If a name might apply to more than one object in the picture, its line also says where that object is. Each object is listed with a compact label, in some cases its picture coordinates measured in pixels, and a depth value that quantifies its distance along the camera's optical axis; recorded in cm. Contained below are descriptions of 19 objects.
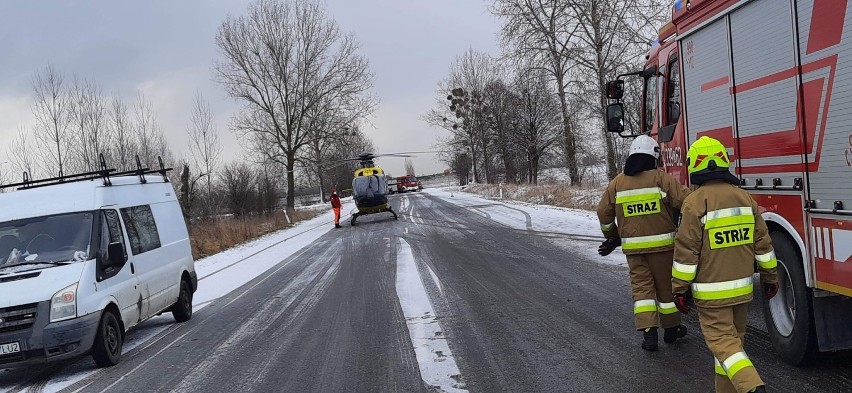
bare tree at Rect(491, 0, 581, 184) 3011
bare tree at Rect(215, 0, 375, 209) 4434
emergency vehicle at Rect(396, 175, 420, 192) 8546
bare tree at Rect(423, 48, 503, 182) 6125
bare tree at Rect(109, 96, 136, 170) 3184
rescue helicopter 2859
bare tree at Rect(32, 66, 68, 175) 2876
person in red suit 2851
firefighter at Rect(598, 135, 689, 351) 562
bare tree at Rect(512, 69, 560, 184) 4666
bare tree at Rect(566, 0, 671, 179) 2748
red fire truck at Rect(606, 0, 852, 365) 403
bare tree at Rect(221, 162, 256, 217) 3172
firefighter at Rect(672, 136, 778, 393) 400
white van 636
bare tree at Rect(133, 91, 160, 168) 3259
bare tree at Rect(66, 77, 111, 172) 3031
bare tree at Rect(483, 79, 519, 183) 5042
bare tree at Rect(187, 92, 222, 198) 3340
